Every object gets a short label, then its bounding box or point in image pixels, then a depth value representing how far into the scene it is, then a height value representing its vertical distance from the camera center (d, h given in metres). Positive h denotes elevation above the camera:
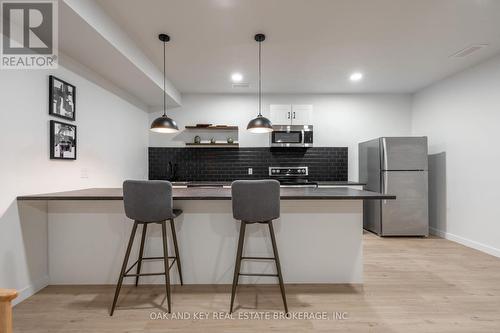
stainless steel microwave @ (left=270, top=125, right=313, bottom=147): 4.56 +0.57
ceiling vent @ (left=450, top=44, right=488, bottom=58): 2.97 +1.41
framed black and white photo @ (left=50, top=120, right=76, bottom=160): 2.41 +0.28
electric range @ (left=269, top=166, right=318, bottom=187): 4.83 -0.10
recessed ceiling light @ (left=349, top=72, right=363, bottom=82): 3.85 +1.40
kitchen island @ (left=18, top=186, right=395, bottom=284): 2.43 -0.69
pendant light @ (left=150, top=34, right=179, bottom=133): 2.69 +0.47
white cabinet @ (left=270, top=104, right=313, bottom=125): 4.53 +0.95
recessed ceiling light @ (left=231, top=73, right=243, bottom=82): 3.81 +1.40
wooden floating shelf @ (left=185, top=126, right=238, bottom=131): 4.62 +0.73
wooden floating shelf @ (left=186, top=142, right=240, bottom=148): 4.62 +0.44
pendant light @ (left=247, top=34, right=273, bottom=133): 2.83 +0.48
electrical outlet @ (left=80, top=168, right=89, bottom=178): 2.86 -0.05
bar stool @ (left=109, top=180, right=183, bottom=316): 1.98 -0.27
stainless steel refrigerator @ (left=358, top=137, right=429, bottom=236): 4.09 -0.28
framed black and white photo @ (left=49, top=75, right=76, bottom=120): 2.39 +0.69
